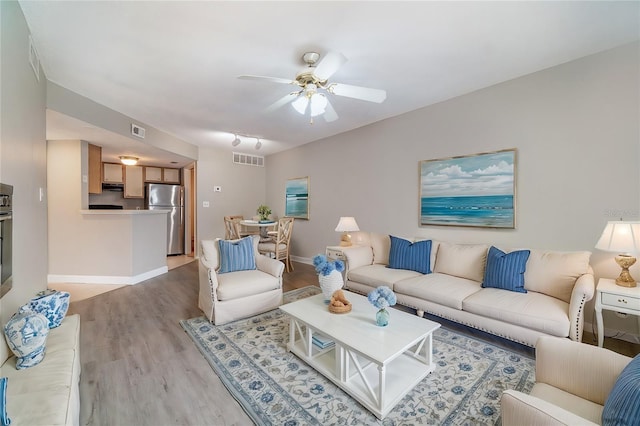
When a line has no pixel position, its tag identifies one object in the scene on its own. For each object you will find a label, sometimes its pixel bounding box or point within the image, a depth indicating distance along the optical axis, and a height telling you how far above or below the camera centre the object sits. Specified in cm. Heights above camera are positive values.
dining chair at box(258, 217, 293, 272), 478 -64
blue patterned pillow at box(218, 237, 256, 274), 307 -55
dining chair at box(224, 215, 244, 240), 497 -35
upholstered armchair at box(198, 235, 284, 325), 269 -82
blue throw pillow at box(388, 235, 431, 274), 316 -55
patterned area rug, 157 -120
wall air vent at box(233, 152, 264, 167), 622 +120
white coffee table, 162 -95
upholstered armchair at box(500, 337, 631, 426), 95 -73
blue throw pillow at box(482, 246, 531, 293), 249 -57
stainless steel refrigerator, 618 +8
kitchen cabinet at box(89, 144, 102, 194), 430 +63
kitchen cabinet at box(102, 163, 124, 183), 579 +78
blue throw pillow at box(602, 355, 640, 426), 77 -58
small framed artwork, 557 +25
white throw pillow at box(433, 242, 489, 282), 286 -55
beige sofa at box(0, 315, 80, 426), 105 -81
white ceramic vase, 233 -64
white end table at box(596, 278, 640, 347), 194 -66
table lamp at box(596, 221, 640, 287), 197 -23
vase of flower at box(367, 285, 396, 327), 190 -65
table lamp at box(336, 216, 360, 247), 400 -26
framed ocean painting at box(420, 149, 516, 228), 293 +25
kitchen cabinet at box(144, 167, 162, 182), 629 +82
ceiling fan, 189 +102
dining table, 499 -28
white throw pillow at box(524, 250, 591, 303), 229 -53
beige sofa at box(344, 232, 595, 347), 203 -76
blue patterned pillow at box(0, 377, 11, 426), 92 -71
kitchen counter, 399 -6
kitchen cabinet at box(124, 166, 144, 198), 603 +61
